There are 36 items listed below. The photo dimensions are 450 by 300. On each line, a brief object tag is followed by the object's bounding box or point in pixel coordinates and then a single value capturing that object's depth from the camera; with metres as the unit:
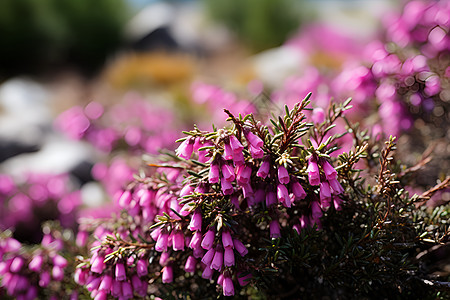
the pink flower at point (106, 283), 0.32
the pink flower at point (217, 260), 0.30
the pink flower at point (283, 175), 0.30
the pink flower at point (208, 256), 0.31
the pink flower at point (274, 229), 0.31
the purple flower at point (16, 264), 0.35
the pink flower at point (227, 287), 0.31
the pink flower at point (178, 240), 0.31
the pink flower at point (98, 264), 0.32
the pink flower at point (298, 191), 0.31
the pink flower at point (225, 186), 0.31
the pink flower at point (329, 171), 0.30
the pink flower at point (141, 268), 0.32
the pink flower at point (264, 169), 0.31
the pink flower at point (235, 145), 0.30
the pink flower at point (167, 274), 0.32
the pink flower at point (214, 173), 0.30
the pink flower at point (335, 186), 0.31
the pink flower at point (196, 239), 0.31
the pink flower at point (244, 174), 0.31
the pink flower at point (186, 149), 0.31
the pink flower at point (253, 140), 0.30
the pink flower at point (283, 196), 0.30
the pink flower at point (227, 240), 0.30
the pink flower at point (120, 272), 0.32
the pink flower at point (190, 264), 0.32
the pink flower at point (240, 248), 0.31
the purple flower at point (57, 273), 0.35
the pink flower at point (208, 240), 0.30
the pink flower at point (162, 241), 0.31
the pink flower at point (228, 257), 0.30
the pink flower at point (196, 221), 0.31
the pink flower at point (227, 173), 0.30
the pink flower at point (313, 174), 0.30
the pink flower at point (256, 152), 0.30
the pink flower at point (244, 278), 0.31
